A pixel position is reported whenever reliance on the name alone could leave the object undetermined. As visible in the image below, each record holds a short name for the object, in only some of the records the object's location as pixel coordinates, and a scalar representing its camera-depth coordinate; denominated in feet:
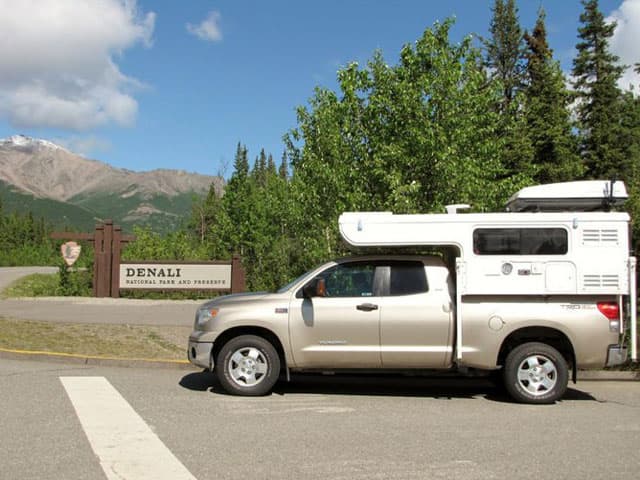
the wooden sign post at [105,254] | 70.95
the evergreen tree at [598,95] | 131.03
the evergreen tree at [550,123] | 124.77
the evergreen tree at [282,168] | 391.65
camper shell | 26.32
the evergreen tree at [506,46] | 148.97
